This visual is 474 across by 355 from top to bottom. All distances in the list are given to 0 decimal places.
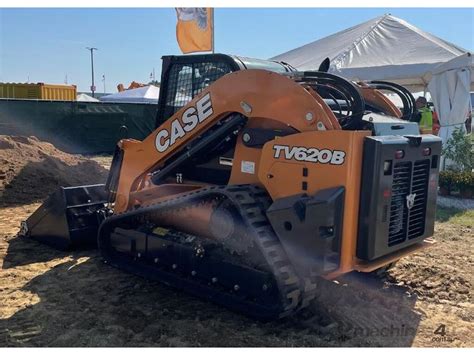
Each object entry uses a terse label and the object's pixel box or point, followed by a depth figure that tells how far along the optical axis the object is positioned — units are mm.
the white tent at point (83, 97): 32388
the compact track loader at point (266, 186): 3535
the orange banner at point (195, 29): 11336
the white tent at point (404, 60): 10656
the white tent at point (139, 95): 25236
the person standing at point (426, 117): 9336
